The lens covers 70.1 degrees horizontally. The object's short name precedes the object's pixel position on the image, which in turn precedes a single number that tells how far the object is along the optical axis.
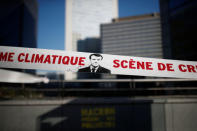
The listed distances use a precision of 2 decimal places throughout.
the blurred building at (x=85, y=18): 172.12
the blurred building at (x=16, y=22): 26.94
